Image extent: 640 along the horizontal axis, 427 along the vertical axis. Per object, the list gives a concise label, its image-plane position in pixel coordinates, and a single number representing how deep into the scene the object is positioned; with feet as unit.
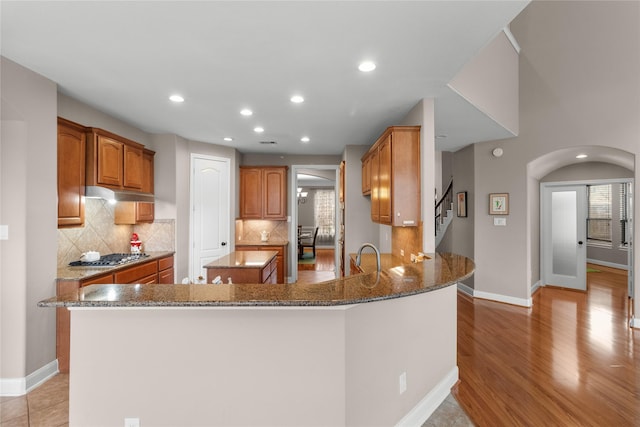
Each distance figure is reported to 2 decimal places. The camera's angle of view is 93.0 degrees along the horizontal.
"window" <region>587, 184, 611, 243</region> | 25.44
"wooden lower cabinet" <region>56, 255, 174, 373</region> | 9.02
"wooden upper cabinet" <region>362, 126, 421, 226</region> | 10.51
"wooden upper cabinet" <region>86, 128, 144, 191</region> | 11.01
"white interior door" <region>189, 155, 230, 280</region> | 16.72
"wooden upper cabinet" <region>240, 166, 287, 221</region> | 20.11
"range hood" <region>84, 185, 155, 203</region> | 10.93
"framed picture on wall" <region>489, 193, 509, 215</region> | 16.10
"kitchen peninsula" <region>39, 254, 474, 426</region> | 5.16
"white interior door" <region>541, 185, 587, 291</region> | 18.44
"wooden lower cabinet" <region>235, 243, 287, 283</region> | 19.29
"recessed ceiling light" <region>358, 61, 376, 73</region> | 7.91
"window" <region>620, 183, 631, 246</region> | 23.59
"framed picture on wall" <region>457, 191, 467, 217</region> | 18.01
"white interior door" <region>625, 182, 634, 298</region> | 13.18
